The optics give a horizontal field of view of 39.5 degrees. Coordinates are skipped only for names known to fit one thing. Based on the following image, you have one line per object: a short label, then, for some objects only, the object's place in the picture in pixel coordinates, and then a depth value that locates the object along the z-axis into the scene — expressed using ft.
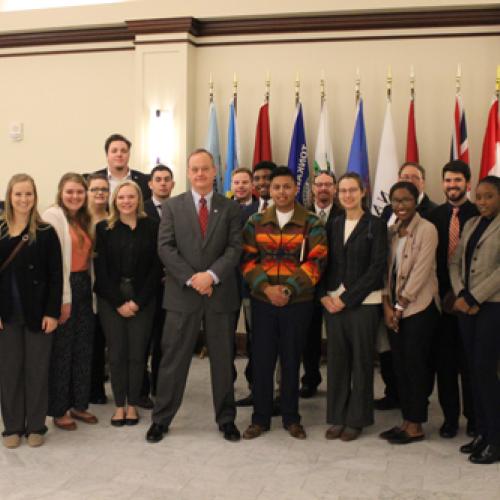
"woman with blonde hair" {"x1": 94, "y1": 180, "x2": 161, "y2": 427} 12.96
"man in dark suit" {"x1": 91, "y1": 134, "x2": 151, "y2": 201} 15.14
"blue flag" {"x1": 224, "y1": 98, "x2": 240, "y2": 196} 19.29
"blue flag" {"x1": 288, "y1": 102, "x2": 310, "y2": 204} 18.85
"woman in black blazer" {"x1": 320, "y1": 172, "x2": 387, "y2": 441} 12.25
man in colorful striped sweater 12.43
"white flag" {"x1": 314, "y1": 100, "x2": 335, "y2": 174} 18.75
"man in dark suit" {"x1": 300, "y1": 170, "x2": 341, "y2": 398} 14.83
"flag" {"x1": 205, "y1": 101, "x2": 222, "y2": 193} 19.49
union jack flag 17.60
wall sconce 19.71
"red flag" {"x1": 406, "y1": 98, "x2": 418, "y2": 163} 18.10
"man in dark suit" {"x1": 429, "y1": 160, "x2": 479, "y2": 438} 12.53
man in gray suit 12.34
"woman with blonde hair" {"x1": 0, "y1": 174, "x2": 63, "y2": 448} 11.86
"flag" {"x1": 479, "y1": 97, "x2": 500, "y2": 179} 17.49
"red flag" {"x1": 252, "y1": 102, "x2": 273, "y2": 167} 19.10
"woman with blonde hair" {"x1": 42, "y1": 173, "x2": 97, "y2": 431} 12.72
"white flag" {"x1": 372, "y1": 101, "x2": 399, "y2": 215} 18.15
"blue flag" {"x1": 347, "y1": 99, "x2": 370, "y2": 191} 18.37
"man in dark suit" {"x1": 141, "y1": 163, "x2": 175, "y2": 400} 14.66
